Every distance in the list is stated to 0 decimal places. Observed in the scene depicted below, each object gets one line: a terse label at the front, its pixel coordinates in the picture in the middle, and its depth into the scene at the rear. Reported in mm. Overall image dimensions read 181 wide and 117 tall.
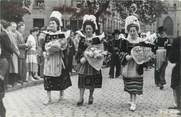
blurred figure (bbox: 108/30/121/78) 15798
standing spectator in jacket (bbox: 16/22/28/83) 11569
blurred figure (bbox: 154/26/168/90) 12133
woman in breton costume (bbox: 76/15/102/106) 9043
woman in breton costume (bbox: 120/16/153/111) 8715
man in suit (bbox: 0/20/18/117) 6624
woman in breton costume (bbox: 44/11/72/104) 9031
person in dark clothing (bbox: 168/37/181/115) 8427
